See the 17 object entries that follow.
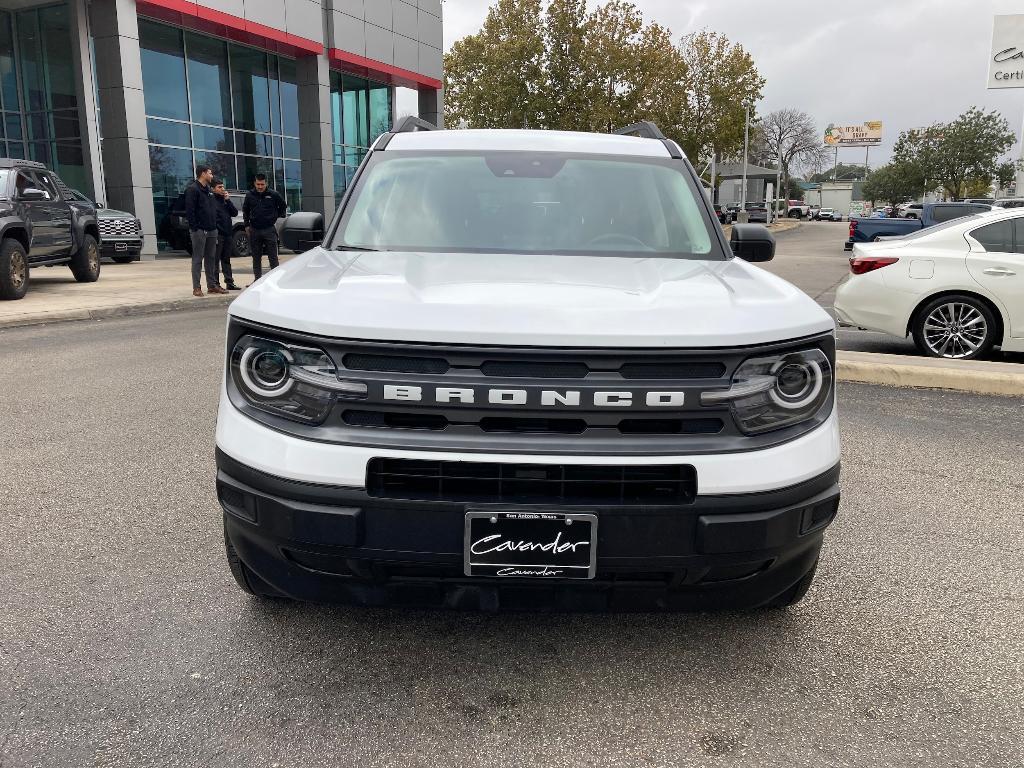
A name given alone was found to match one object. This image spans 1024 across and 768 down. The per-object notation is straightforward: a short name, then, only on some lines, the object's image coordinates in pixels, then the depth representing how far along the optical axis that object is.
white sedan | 7.53
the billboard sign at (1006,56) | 32.50
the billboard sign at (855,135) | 120.06
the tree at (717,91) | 50.66
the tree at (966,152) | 46.34
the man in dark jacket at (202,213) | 12.27
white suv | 2.17
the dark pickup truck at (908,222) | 16.14
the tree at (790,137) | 95.25
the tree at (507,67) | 40.75
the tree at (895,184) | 56.62
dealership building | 20.06
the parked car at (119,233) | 18.56
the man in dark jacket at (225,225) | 12.72
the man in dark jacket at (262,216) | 13.36
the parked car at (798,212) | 88.44
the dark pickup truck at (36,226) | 11.66
